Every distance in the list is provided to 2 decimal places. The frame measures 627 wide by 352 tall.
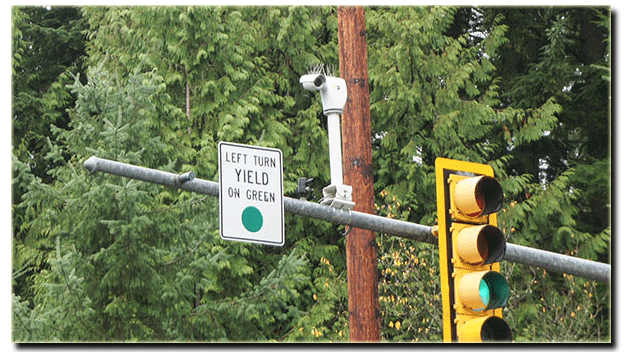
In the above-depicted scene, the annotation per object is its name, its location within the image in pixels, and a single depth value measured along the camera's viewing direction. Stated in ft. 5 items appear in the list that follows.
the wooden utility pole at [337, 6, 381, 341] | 73.92
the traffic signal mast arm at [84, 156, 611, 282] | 50.98
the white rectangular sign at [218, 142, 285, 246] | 50.47
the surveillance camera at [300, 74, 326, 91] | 61.98
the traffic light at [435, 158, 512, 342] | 45.03
